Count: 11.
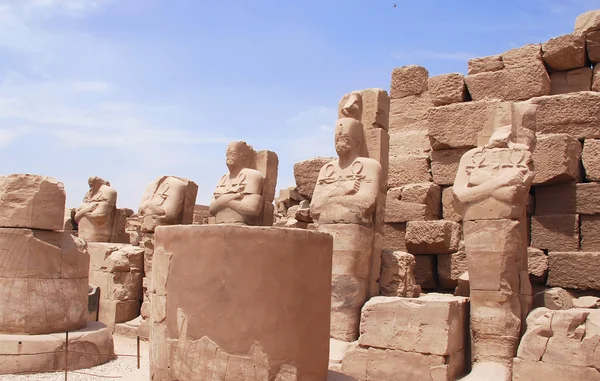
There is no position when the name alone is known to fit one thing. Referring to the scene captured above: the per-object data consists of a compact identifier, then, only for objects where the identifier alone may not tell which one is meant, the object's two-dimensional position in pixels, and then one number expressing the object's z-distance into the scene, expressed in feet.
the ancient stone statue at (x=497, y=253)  18.02
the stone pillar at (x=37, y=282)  19.80
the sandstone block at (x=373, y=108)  23.71
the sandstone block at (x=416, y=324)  17.76
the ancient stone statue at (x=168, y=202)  26.89
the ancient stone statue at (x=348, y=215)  20.65
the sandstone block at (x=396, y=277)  22.08
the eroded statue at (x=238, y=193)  24.84
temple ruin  11.97
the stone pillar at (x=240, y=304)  11.62
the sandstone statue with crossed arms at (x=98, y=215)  31.53
